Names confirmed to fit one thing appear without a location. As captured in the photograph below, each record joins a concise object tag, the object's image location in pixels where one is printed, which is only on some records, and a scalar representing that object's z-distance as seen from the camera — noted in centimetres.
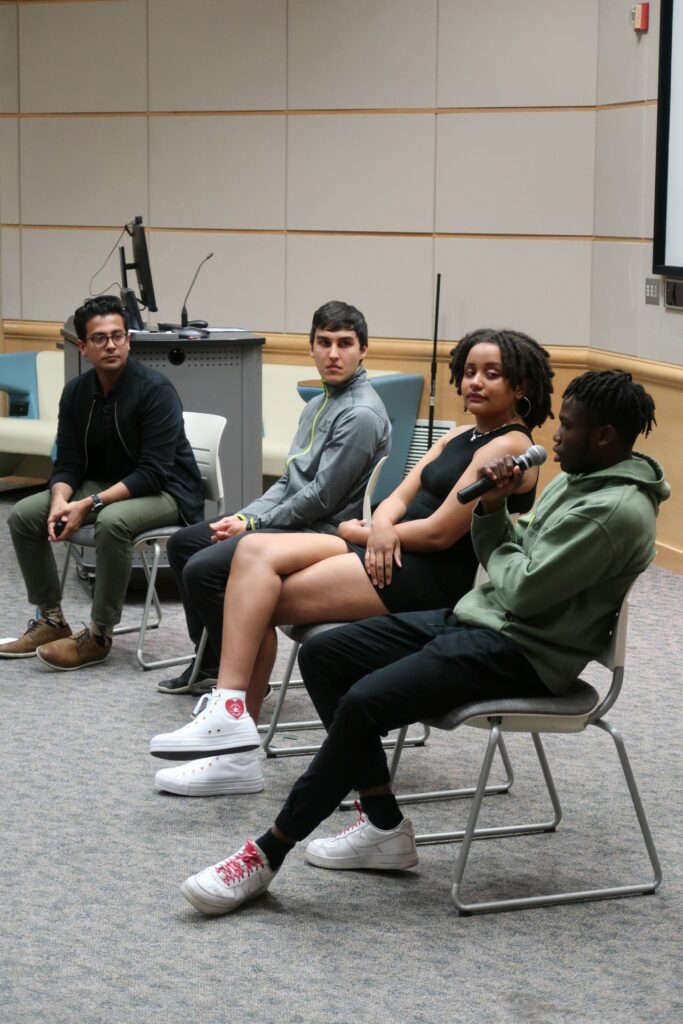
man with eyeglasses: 748
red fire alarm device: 1017
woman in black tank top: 535
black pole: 1165
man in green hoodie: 437
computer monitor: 989
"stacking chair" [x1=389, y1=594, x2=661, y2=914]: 448
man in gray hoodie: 622
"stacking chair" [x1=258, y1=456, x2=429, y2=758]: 547
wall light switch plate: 1022
